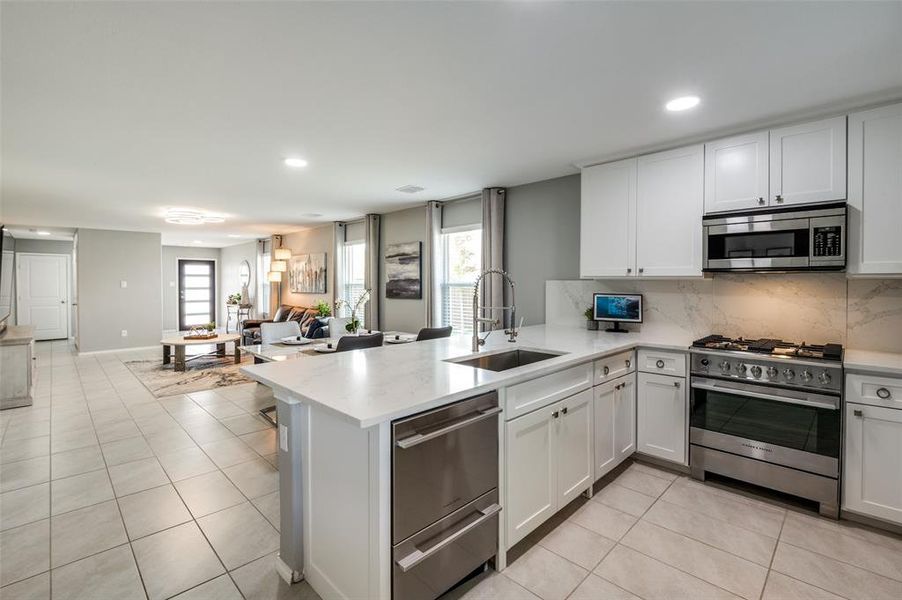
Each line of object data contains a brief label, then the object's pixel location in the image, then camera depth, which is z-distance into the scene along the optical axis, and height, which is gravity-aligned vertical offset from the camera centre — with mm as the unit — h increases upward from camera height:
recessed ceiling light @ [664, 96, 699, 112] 2389 +1189
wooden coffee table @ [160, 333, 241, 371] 6301 -760
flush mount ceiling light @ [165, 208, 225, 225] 5675 +1163
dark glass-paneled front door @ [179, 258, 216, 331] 12203 +117
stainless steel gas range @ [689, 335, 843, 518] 2342 -744
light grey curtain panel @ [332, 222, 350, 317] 7176 +675
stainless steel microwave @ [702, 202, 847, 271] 2434 +384
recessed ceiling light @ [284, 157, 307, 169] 3617 +1237
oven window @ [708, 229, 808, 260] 2559 +362
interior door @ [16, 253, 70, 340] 9242 +44
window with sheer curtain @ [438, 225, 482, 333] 5094 +319
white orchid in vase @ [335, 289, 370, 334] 4582 -340
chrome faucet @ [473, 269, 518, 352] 2508 -177
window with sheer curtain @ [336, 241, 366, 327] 7059 +403
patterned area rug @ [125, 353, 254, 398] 5321 -1190
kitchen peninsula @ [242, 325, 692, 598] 1433 -579
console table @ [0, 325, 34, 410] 4477 -861
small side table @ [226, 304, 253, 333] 10323 -449
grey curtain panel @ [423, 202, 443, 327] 5285 +448
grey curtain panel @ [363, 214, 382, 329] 6289 +469
